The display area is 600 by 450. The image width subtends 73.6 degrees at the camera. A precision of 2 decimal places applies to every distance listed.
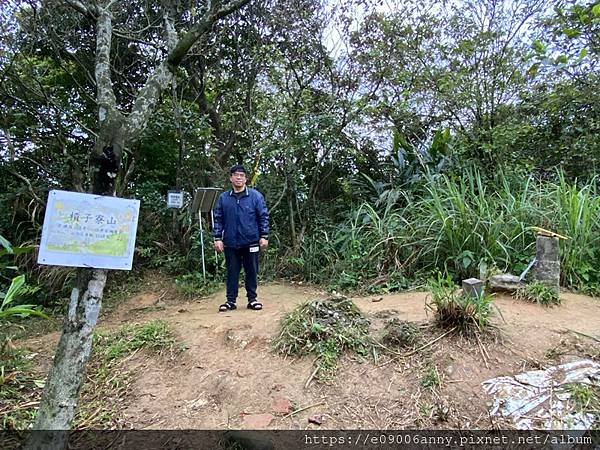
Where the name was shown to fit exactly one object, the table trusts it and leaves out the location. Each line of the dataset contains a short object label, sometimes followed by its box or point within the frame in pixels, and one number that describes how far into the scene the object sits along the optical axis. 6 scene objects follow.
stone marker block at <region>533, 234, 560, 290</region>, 3.80
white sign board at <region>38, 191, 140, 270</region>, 1.94
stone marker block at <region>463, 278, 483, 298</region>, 3.22
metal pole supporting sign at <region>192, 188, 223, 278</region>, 5.30
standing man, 4.14
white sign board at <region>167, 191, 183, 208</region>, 5.34
